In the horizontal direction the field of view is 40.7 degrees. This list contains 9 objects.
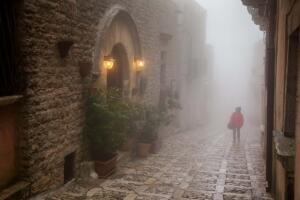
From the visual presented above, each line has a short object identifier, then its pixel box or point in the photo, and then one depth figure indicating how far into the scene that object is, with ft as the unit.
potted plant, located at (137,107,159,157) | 38.34
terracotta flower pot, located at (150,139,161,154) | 39.99
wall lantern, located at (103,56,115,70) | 32.22
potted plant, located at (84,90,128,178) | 28.19
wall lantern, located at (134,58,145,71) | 40.68
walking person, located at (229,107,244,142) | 51.47
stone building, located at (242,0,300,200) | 15.74
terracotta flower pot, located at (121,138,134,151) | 36.37
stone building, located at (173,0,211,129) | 67.82
